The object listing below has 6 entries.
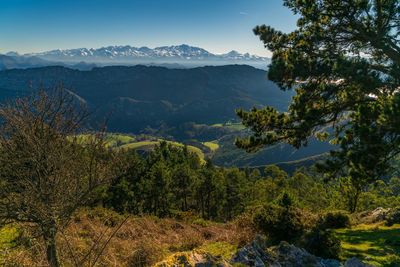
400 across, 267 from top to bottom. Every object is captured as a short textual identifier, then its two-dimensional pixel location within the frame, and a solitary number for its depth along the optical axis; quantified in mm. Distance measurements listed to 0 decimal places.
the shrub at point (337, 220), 23391
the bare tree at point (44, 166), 11641
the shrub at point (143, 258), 14578
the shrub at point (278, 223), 18391
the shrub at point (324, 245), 13945
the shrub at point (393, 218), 23750
